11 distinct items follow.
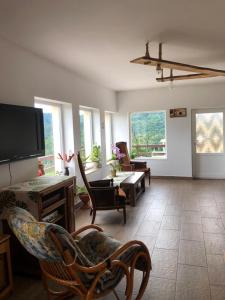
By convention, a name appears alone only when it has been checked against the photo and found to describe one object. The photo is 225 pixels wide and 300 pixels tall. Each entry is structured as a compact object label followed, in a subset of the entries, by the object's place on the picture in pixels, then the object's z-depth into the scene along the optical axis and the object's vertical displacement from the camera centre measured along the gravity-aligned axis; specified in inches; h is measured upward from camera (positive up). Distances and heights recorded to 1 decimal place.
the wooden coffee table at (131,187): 178.2 -35.1
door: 259.8 -7.7
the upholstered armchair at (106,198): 149.9 -36.2
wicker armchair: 61.5 -34.5
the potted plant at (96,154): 222.5 -13.8
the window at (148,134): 277.1 +2.9
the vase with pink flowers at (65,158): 171.2 -12.6
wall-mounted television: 105.9 +3.7
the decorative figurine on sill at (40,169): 140.0 -16.3
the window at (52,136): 163.6 +2.6
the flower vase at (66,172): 163.1 -21.0
